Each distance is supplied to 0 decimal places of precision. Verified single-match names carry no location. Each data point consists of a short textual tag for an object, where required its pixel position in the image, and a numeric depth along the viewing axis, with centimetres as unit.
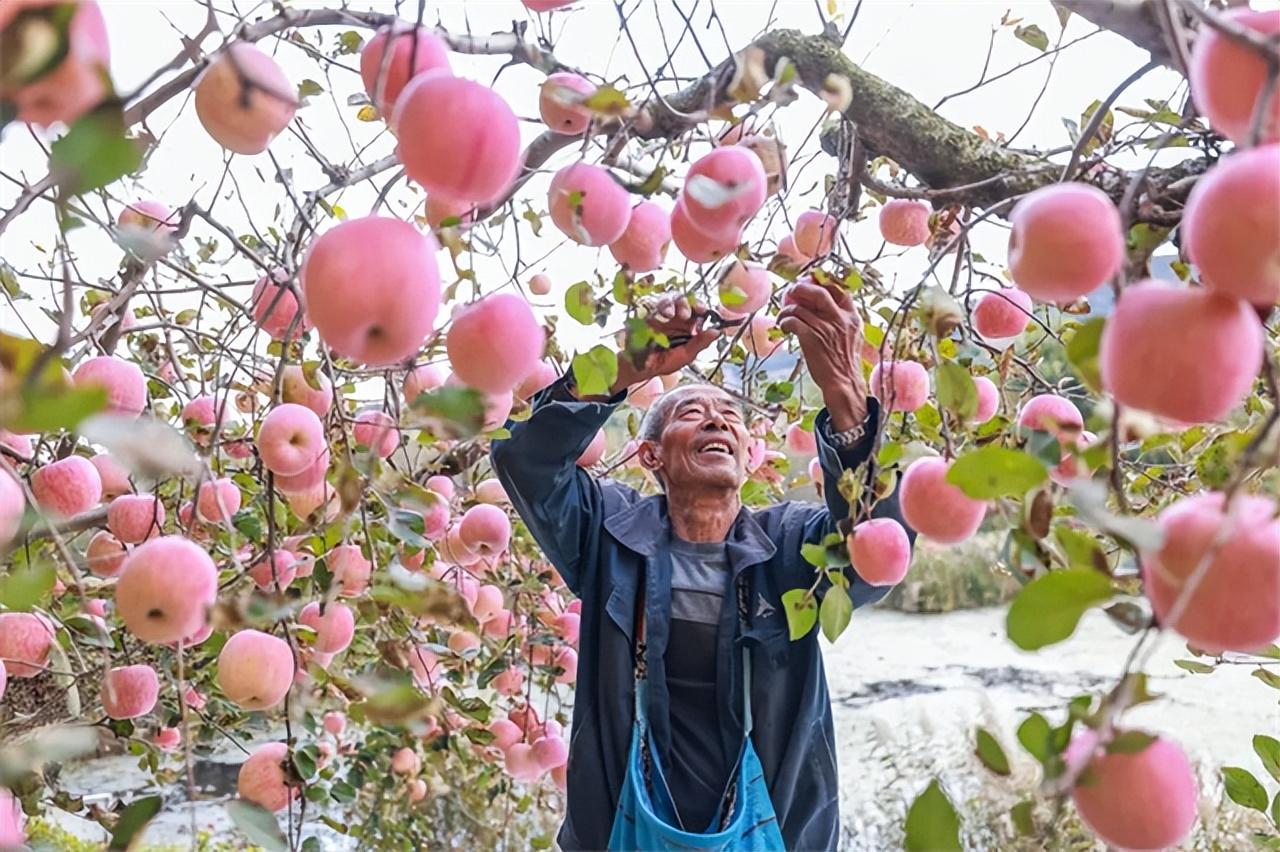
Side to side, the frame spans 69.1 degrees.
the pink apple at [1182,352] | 29
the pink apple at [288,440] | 66
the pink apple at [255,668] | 65
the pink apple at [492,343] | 49
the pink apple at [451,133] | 39
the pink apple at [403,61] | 44
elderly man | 111
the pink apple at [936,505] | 53
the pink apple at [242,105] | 42
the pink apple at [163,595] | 53
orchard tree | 29
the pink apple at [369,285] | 38
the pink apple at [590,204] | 53
